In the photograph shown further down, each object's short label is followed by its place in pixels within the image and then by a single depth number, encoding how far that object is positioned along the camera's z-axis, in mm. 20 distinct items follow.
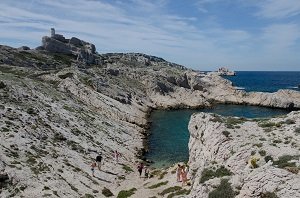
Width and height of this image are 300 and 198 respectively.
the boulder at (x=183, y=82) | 110369
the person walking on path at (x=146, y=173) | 36517
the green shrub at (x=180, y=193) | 27549
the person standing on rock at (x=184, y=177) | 29856
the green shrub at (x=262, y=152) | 23480
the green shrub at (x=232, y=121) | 29254
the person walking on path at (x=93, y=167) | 35661
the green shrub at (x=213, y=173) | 23089
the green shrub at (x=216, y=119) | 30706
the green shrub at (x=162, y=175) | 34679
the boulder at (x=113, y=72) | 101019
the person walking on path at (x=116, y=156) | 41180
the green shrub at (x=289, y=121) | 28165
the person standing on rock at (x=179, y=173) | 31342
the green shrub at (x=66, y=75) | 74622
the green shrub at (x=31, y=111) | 42567
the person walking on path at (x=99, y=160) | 37911
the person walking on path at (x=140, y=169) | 37233
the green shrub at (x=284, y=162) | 19804
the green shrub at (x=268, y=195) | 17000
